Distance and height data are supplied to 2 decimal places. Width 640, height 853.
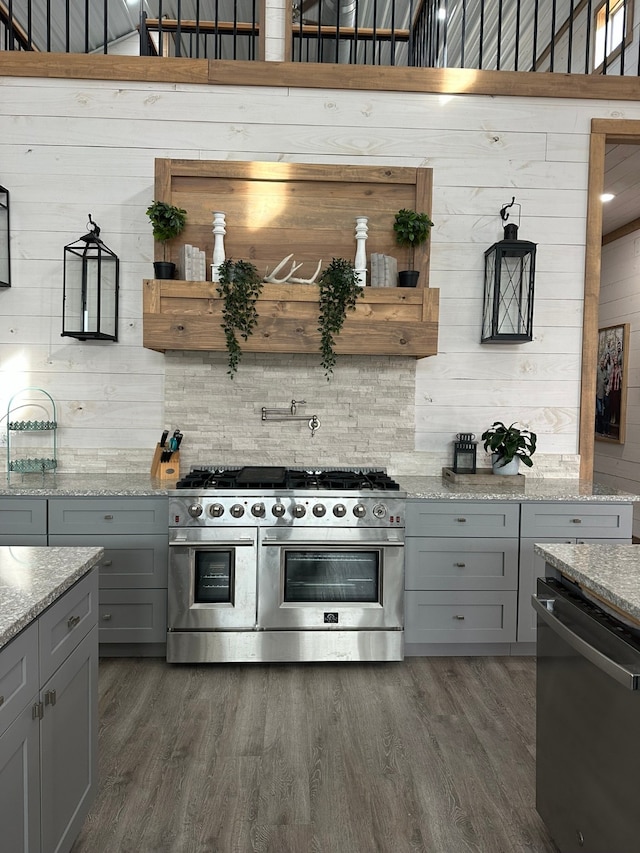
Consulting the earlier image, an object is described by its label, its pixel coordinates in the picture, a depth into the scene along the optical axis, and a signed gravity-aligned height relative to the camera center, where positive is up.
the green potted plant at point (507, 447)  3.72 -0.23
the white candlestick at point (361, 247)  3.64 +0.95
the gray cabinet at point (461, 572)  3.41 -0.91
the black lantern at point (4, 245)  3.82 +0.96
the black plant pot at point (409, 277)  3.64 +0.77
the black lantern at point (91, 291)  3.86 +0.69
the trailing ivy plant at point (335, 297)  3.49 +0.62
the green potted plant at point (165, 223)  3.52 +1.04
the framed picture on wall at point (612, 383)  6.23 +0.30
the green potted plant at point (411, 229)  3.62 +1.06
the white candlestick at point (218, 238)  3.61 +0.98
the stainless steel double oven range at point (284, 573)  3.25 -0.90
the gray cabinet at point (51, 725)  1.42 -0.86
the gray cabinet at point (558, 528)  3.43 -0.65
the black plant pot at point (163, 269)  3.54 +0.77
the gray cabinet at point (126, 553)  3.30 -0.82
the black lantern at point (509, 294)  3.86 +0.74
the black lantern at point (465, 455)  3.90 -0.30
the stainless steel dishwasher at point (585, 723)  1.49 -0.86
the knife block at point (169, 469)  3.67 -0.40
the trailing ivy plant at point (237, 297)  3.46 +0.60
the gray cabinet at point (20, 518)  3.28 -0.63
